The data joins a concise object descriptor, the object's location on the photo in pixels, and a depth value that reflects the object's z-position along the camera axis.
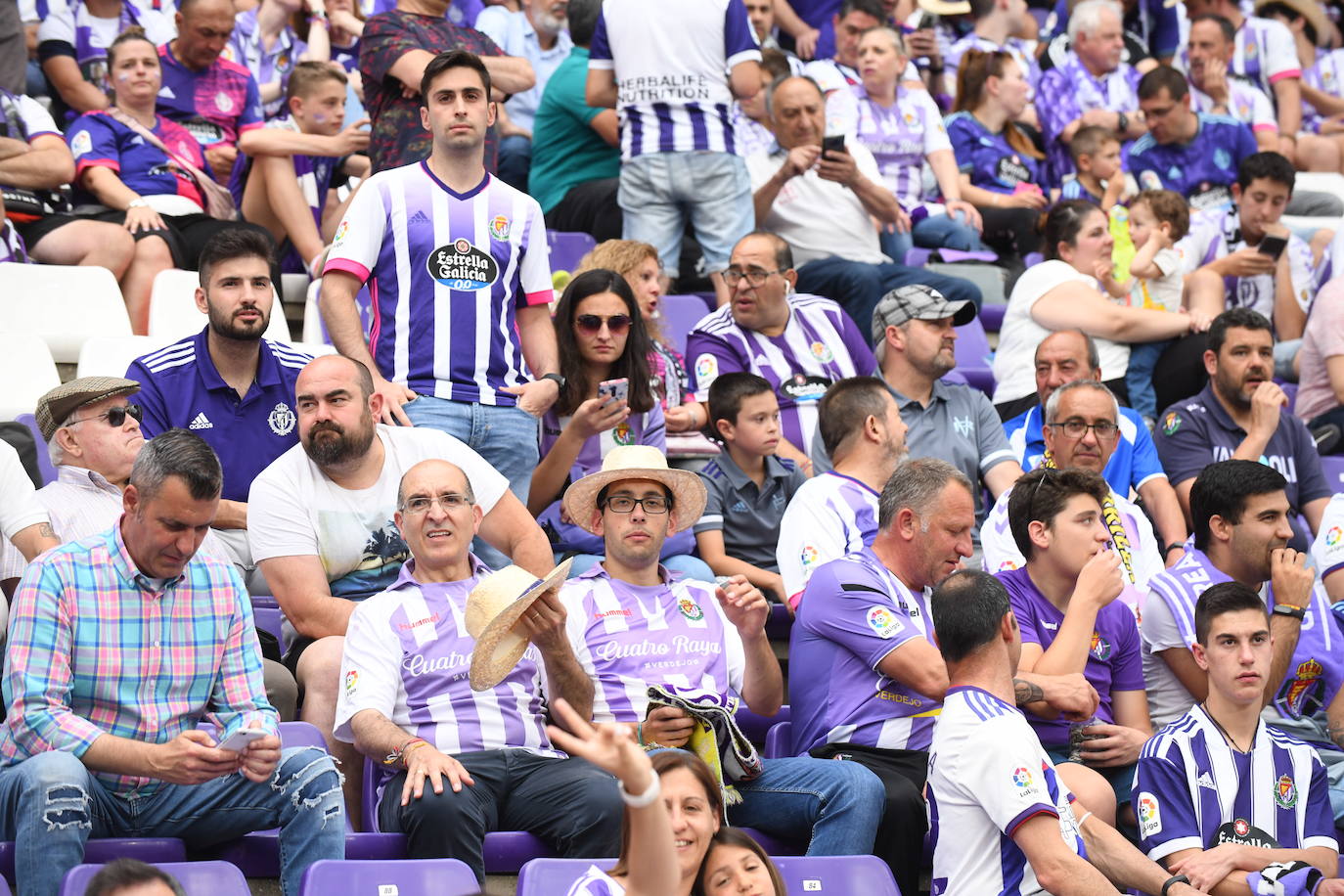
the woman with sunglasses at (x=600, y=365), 11.65
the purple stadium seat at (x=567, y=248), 14.84
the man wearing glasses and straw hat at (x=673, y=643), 8.57
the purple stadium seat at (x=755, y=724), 10.09
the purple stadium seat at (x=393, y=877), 7.29
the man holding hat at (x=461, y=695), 7.98
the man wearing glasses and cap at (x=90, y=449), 9.47
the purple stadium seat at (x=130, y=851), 7.41
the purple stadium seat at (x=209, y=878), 7.18
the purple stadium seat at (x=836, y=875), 8.08
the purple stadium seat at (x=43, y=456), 10.66
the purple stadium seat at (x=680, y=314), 14.36
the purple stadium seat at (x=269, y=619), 9.81
